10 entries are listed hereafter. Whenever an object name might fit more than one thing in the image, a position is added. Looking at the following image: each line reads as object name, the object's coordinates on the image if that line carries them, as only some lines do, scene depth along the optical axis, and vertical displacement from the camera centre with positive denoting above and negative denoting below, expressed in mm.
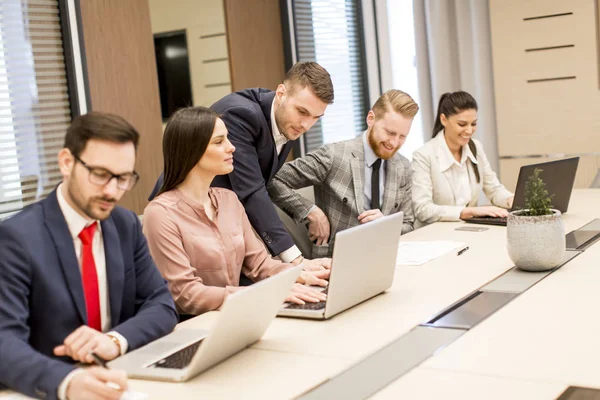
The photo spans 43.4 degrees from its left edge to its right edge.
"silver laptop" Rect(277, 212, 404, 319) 1979 -440
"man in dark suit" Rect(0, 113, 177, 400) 1621 -312
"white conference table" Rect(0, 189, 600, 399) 1523 -564
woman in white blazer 3754 -333
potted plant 2361 -442
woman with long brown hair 2266 -314
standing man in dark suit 2852 -52
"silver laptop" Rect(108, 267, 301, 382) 1606 -508
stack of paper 2719 -561
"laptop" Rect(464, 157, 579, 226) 3184 -405
